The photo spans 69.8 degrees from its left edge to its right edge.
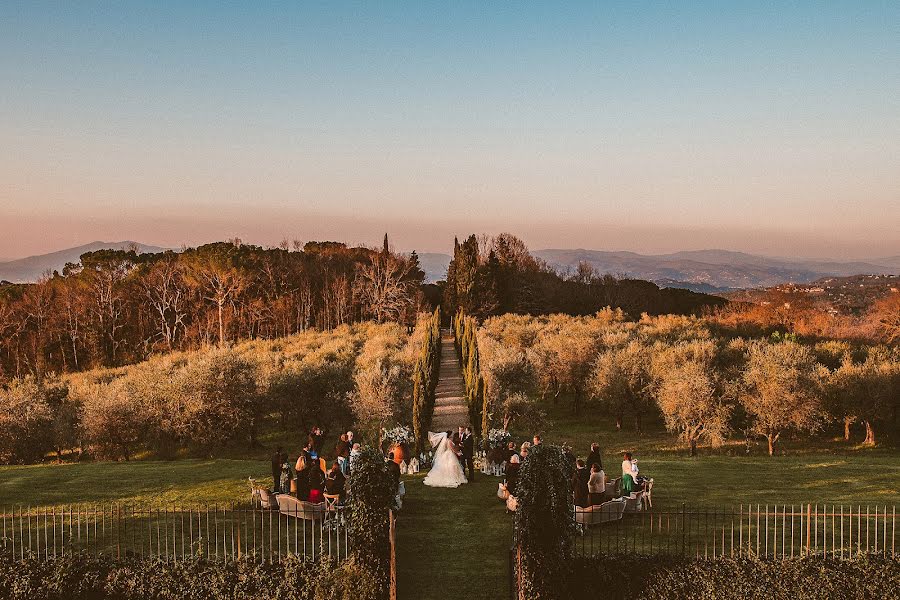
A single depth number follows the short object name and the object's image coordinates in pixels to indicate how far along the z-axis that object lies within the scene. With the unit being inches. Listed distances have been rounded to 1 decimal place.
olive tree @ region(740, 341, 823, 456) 1195.3
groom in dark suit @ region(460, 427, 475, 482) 812.0
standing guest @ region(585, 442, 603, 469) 678.5
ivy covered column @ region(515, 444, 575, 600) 482.3
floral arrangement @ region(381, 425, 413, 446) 961.0
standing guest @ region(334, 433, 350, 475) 728.3
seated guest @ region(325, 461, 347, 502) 639.8
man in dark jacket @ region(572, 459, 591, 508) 619.4
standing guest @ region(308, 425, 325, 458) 719.7
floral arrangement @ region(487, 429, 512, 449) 940.0
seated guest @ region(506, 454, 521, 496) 687.7
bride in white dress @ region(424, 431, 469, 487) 798.5
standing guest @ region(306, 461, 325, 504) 643.5
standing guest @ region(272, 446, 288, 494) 705.0
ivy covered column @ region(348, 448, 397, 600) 468.1
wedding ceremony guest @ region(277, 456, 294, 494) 698.8
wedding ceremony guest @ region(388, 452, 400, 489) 517.1
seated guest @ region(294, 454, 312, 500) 648.4
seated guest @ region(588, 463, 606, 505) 632.4
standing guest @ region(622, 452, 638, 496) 680.4
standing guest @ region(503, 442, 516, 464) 778.8
